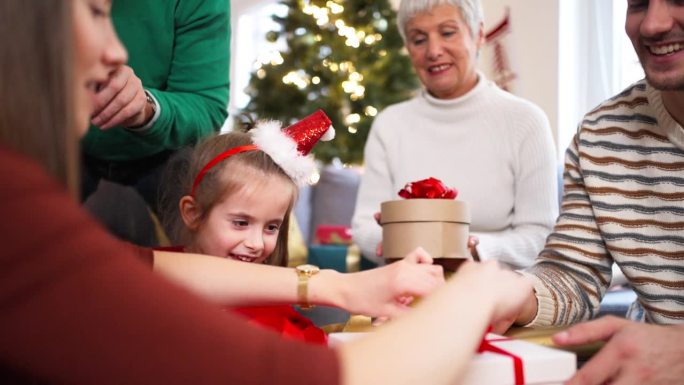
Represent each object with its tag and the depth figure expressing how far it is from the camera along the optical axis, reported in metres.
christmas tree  4.84
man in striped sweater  1.38
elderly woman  2.35
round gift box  1.54
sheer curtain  4.26
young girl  1.63
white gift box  0.80
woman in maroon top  0.52
